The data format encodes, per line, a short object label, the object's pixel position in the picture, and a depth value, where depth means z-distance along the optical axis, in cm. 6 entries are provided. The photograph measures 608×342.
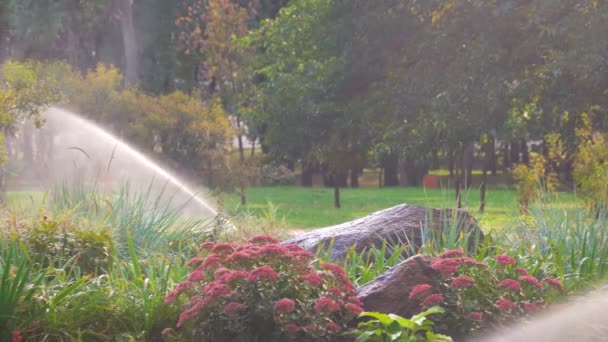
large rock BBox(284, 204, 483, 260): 1436
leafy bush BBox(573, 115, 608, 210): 3079
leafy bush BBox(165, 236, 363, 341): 939
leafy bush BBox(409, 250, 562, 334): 992
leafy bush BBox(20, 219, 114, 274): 1323
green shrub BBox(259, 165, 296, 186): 5225
